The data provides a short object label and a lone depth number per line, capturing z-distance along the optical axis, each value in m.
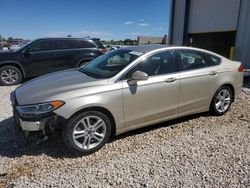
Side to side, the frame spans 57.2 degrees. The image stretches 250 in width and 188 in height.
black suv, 7.87
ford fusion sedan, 3.12
